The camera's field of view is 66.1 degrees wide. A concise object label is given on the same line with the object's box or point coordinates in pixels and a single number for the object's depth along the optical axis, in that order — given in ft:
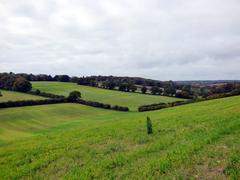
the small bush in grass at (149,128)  36.33
